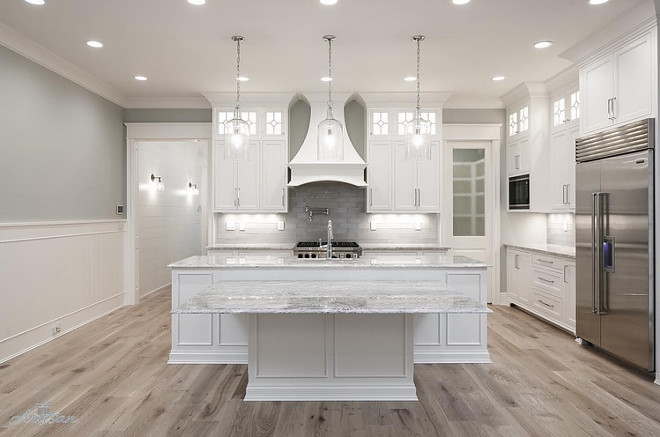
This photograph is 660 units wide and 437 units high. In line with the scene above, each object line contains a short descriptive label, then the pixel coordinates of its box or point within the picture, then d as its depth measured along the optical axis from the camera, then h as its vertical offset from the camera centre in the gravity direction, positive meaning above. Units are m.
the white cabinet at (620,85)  3.46 +1.11
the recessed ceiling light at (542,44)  4.20 +1.63
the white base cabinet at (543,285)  4.69 -0.77
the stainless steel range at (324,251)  5.47 -0.39
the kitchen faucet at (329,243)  4.23 -0.23
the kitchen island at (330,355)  3.07 -0.93
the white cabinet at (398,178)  5.98 +0.54
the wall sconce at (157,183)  6.98 +0.57
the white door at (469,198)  6.41 +0.29
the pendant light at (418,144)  3.73 +0.62
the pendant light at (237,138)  3.71 +0.66
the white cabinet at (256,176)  5.95 +0.56
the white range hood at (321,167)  5.64 +0.64
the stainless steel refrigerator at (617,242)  3.40 -0.19
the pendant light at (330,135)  3.97 +0.74
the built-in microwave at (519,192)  5.77 +0.35
